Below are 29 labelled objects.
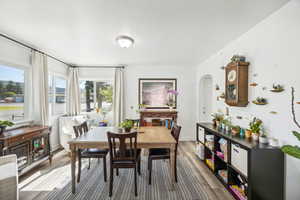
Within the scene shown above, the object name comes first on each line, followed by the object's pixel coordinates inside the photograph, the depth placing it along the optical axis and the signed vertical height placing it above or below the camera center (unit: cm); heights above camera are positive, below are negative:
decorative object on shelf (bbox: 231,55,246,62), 216 +66
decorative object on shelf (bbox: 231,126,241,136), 215 -54
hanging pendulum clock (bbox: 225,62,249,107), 213 +24
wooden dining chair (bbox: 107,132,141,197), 184 -84
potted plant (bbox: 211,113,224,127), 269 -44
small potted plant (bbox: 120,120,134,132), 223 -47
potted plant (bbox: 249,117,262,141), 184 -43
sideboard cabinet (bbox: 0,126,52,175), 194 -79
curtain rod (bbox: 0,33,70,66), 230 +108
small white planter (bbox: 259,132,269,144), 171 -54
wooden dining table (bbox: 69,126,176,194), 195 -68
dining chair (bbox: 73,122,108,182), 218 -95
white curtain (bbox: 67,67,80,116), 419 +15
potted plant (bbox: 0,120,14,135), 203 -43
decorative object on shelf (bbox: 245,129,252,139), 194 -53
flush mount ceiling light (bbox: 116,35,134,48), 232 +103
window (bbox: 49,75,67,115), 364 +8
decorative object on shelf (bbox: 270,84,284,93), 158 +12
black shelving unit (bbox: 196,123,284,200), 155 -88
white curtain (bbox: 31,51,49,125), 287 +17
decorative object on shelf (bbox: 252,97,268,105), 181 -5
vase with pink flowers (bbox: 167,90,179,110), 444 -1
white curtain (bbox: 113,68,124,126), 431 +2
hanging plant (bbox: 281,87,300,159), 103 -42
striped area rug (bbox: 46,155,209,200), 190 -143
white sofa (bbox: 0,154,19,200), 154 -98
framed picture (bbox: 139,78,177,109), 445 +16
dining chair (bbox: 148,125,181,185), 214 -96
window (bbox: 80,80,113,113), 454 +9
